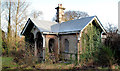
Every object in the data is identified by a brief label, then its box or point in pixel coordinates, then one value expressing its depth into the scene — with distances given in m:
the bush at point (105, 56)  9.98
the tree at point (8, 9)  23.60
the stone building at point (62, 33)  12.76
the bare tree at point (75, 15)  33.59
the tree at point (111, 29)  11.48
